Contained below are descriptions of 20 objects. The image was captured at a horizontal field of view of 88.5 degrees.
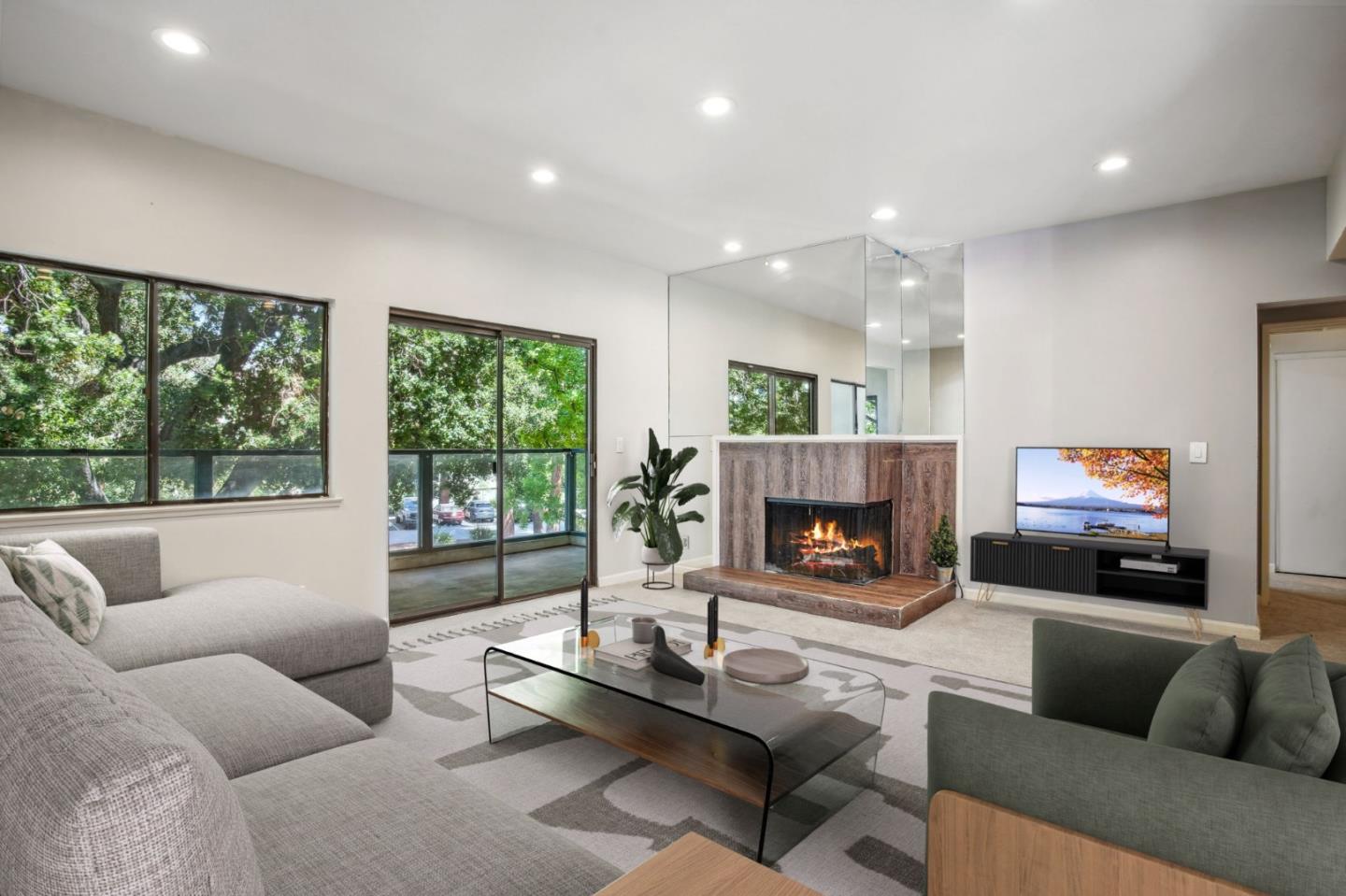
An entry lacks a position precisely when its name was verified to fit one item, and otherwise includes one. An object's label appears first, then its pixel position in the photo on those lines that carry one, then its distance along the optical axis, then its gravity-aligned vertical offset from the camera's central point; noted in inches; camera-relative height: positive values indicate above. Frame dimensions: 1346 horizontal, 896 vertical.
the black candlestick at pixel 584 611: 110.9 -26.1
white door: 236.2 -3.5
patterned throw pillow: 92.4 -19.6
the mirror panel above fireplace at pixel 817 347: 203.3 +33.2
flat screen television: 175.8 -10.7
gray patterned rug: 75.6 -44.2
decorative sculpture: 92.4 -29.3
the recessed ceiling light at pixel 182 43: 104.4 +62.5
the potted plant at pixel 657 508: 221.1 -18.8
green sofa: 40.8 -22.7
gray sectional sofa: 26.1 -27.5
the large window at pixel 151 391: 126.4 +11.5
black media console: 166.6 -30.3
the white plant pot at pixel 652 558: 223.8 -35.2
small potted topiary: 205.0 -29.0
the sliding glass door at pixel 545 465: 202.8 -4.9
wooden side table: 36.7 -23.4
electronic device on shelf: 167.2 -27.7
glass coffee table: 77.8 -37.1
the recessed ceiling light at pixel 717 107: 123.6 +62.5
